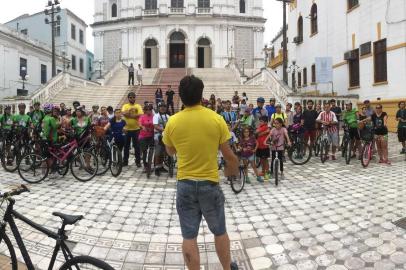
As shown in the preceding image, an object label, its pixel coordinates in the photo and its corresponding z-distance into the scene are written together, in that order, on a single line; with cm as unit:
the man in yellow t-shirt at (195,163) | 337
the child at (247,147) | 870
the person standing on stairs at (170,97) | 1697
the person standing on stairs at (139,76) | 2642
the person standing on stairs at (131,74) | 2624
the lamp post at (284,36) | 2272
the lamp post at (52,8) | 2453
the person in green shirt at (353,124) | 1080
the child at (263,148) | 905
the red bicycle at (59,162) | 860
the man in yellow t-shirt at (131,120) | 992
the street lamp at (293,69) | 3000
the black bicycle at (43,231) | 306
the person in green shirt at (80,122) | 956
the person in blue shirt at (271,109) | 1238
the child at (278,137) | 902
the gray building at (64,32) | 4375
